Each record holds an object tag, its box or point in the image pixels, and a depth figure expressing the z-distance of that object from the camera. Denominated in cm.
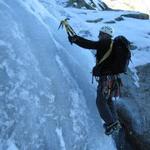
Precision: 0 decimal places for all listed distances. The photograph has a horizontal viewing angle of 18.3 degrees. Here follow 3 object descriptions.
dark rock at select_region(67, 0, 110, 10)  2054
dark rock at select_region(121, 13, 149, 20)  1815
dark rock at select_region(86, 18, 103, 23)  1583
